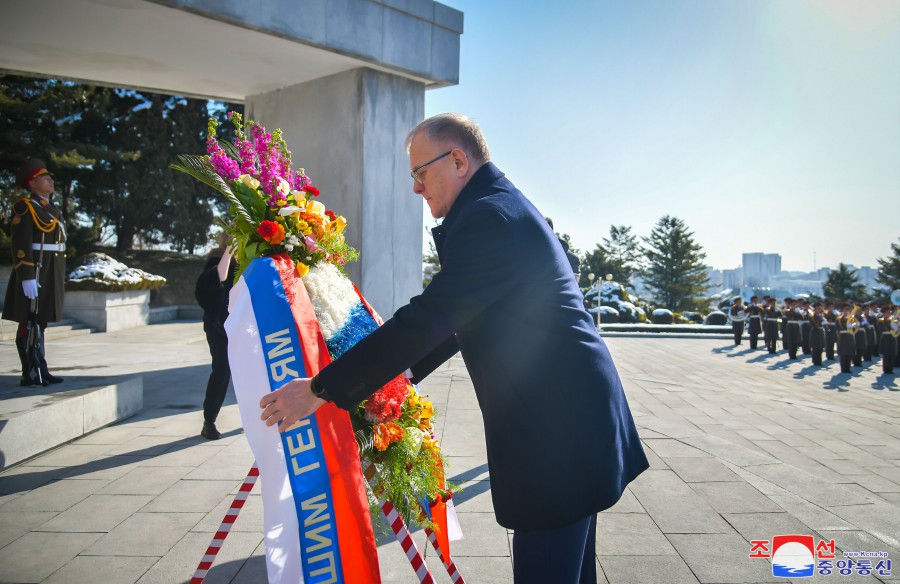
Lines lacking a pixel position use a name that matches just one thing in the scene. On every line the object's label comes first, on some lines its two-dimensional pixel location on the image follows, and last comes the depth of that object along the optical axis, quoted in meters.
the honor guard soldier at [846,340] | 14.19
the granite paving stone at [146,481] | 4.25
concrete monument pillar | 8.45
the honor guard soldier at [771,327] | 18.30
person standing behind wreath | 5.50
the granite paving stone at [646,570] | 3.07
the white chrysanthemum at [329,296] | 2.56
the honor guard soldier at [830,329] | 16.11
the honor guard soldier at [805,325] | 17.61
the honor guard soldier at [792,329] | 17.17
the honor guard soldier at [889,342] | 14.70
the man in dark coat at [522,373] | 1.77
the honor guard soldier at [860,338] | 16.19
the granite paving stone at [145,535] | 3.32
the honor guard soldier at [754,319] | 19.95
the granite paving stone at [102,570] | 2.98
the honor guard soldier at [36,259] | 5.87
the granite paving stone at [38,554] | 3.04
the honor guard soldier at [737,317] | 20.62
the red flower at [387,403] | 2.40
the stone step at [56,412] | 4.65
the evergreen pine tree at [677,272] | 67.00
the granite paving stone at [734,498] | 4.09
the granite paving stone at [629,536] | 3.42
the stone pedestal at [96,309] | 14.80
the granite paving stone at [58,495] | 3.93
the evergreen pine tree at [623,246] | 84.69
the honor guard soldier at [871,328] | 17.47
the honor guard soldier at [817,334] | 15.70
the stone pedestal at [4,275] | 17.53
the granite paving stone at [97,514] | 3.62
